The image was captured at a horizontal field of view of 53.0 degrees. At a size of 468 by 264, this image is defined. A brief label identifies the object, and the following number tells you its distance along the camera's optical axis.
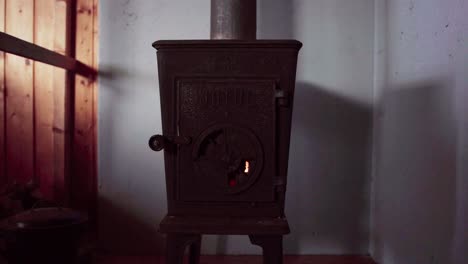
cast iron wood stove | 1.69
